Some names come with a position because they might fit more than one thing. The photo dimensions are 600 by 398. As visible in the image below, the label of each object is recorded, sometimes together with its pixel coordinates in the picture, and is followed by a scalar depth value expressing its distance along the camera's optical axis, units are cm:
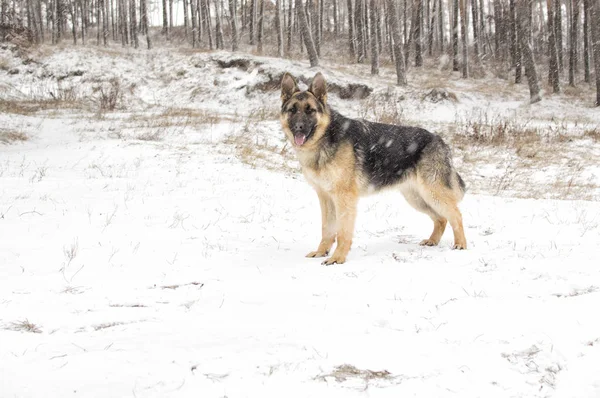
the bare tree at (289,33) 3931
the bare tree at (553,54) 2719
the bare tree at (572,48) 2966
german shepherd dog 516
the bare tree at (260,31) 3525
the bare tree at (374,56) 2878
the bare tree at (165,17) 4481
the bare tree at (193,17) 4128
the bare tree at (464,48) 3142
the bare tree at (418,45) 3512
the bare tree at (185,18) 4766
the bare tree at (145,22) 3638
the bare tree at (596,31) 2048
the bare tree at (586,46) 2980
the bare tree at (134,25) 3661
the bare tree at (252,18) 3807
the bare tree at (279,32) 3288
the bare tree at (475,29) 3525
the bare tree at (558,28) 2983
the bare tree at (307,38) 2431
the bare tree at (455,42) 3306
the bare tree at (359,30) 3522
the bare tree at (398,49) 2408
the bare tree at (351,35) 3703
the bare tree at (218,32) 3472
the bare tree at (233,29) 3378
